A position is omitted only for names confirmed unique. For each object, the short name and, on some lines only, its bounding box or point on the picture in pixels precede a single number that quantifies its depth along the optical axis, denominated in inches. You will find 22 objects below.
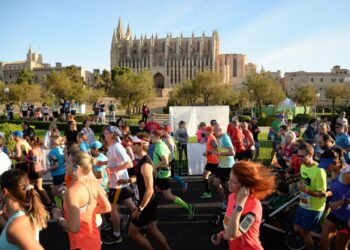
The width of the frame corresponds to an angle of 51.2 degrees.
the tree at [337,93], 2603.3
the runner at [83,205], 137.5
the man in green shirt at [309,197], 195.8
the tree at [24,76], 3467.0
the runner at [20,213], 108.5
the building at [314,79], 4146.2
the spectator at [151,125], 470.4
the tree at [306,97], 2362.2
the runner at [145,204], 188.7
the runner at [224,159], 304.8
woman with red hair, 124.1
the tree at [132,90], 1720.0
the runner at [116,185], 241.8
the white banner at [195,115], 650.2
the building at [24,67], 5093.5
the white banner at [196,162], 462.3
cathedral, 4621.1
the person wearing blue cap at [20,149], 312.8
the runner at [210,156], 329.1
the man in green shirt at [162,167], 264.2
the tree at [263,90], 1800.0
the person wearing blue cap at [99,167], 250.4
